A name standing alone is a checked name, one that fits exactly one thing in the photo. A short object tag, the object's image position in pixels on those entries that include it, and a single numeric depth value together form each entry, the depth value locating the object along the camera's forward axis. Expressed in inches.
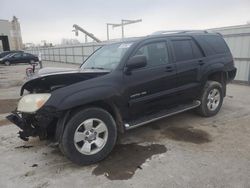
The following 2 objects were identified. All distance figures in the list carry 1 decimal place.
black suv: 121.9
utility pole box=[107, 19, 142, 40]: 1307.8
